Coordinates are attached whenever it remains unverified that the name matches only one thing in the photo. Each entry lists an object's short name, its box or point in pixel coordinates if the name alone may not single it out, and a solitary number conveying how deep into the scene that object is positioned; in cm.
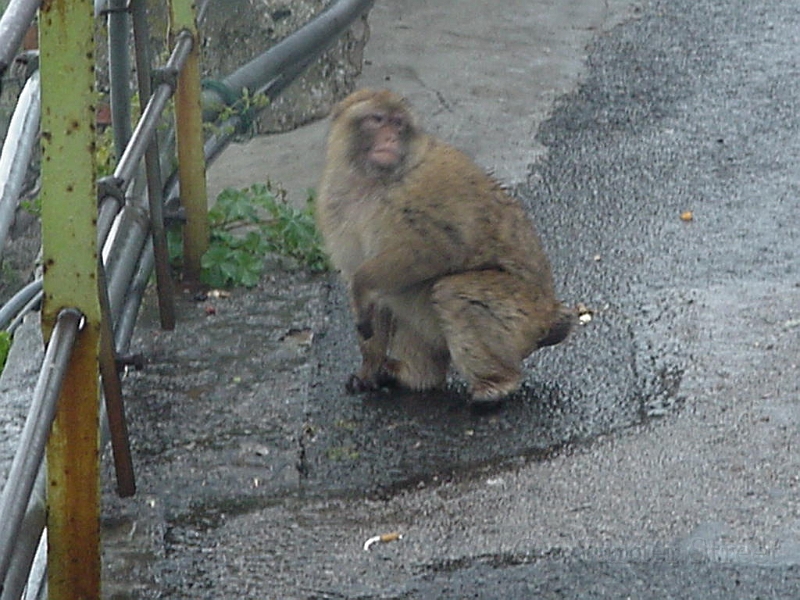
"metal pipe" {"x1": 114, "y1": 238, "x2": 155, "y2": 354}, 822
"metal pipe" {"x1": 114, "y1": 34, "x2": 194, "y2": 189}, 742
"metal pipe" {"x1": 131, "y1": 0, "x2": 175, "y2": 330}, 841
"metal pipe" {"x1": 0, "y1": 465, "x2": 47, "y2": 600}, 532
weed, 1028
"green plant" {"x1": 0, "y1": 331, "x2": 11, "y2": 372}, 1001
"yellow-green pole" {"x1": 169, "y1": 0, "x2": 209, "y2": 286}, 949
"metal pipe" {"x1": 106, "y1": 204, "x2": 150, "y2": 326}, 803
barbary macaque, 856
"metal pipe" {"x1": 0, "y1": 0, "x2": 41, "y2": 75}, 418
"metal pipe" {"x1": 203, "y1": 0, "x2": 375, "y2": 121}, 1045
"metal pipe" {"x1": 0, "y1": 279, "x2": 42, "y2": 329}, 728
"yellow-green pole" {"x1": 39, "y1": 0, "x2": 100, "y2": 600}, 531
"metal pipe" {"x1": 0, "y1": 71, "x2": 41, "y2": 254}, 514
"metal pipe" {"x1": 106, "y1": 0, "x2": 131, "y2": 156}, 830
